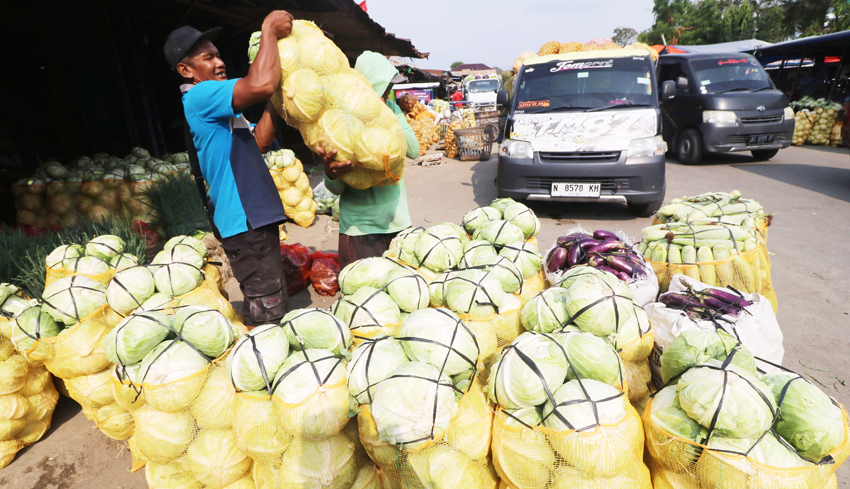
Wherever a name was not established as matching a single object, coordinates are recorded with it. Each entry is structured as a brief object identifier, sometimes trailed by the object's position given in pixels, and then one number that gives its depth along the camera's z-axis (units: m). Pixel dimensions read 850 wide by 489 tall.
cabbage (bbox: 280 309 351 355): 1.72
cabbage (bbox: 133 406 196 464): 1.82
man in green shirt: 2.73
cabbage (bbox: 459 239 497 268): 2.61
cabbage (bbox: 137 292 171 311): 2.30
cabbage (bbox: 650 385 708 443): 1.39
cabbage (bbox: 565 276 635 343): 1.83
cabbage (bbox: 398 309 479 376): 1.61
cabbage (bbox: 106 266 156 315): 2.32
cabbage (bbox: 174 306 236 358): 1.85
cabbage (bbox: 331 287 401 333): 1.99
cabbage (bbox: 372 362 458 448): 1.38
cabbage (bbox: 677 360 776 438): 1.31
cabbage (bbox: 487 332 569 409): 1.44
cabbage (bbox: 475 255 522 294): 2.30
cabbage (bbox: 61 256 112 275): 2.68
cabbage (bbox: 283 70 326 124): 2.19
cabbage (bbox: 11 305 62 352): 2.32
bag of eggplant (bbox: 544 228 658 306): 2.59
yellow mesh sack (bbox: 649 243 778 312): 2.75
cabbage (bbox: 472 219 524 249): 2.81
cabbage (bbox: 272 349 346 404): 1.49
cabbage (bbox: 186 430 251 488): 1.83
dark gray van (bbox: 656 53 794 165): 9.02
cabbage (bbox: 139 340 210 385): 1.73
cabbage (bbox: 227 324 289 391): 1.60
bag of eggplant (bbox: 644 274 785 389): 2.05
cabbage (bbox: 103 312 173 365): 1.82
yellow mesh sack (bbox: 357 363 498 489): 1.46
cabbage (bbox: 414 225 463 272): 2.57
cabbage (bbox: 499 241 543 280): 2.65
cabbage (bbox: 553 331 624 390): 1.53
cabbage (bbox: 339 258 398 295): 2.31
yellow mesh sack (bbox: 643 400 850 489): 1.26
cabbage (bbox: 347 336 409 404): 1.52
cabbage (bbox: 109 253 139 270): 2.86
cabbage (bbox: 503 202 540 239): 3.15
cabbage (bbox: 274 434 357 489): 1.60
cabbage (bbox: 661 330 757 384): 1.58
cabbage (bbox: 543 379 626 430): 1.36
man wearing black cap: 2.15
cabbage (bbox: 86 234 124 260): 2.91
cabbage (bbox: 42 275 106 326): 2.35
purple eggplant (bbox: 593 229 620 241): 3.04
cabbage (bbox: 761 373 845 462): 1.31
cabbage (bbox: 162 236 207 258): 2.90
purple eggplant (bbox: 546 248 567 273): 2.87
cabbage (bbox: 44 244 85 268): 2.77
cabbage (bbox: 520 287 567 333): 1.90
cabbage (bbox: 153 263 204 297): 2.48
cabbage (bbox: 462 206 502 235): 3.26
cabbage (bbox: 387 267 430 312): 2.08
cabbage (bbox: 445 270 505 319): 2.03
